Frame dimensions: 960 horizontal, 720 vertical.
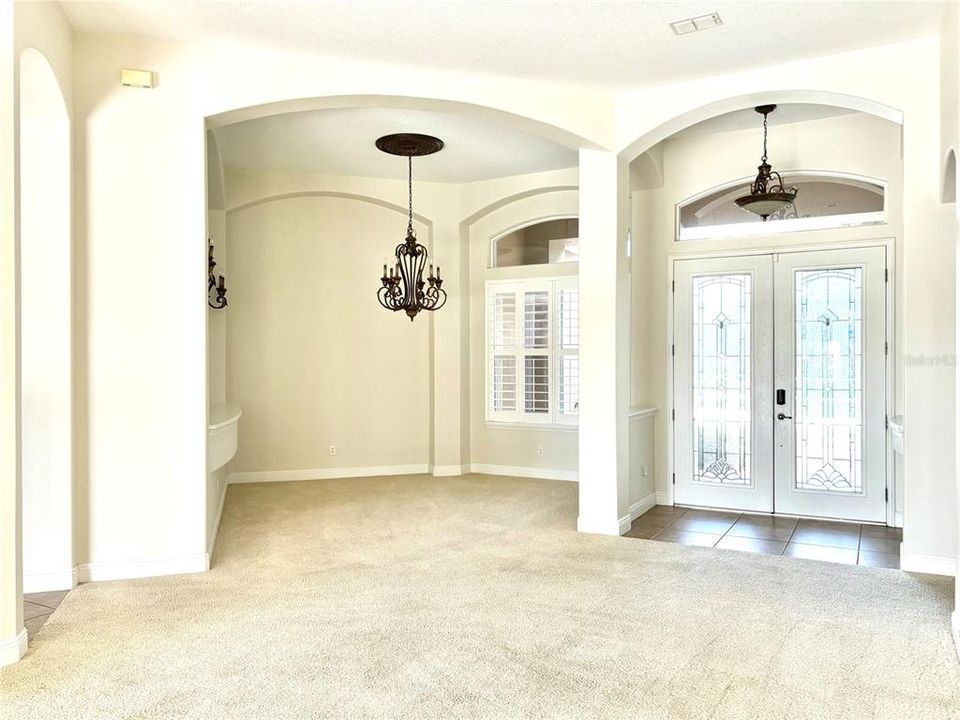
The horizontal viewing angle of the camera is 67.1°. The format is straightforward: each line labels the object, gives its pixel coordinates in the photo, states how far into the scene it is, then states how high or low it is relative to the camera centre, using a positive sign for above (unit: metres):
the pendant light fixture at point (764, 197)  5.12 +1.09
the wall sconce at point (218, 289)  6.21 +0.57
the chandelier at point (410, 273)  5.84 +0.75
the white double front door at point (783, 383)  5.49 -0.26
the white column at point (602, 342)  5.05 +0.06
